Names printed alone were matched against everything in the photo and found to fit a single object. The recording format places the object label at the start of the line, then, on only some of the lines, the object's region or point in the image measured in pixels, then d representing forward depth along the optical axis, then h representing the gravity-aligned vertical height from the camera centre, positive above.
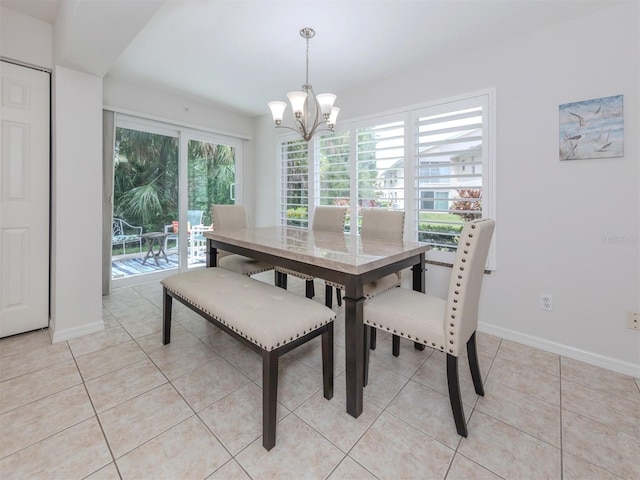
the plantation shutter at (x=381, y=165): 2.92 +0.75
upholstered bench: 1.33 -0.40
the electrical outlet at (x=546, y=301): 2.21 -0.47
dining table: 1.48 -0.12
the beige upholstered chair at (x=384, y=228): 2.29 +0.09
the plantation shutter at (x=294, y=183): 3.91 +0.75
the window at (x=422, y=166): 2.46 +0.70
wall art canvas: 1.90 +0.73
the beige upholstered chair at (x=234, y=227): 2.79 +0.12
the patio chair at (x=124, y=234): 3.47 +0.05
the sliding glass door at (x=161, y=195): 3.50 +0.57
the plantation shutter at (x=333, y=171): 3.39 +0.80
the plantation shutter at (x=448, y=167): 2.46 +0.62
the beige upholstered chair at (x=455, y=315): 1.35 -0.39
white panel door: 2.16 +0.32
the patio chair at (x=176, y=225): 3.92 +0.18
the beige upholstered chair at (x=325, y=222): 2.95 +0.16
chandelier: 2.14 +0.97
